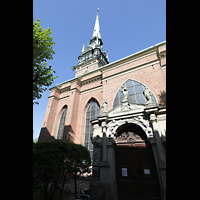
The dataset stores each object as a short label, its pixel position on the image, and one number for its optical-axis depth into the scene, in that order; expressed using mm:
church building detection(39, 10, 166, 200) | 5449
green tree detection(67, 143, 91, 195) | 4957
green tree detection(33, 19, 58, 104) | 5438
